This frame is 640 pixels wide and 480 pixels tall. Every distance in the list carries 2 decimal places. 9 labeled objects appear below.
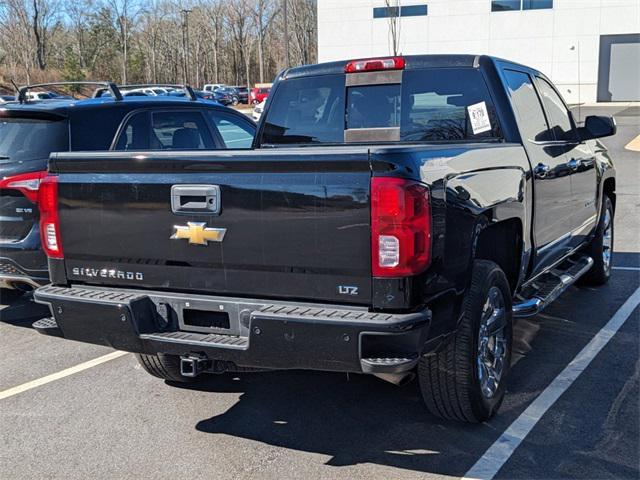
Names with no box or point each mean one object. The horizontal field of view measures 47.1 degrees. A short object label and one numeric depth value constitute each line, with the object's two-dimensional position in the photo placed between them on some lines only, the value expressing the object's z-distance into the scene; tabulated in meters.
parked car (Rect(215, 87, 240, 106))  60.38
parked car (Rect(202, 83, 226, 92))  64.56
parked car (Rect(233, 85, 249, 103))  65.12
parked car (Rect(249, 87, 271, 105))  55.10
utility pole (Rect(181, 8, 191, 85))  83.84
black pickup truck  3.25
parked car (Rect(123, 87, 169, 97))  41.58
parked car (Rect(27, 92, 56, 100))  40.50
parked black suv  5.77
